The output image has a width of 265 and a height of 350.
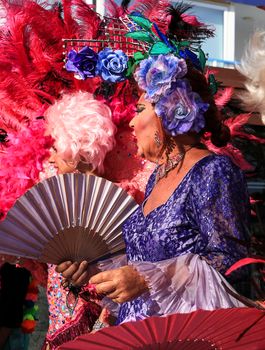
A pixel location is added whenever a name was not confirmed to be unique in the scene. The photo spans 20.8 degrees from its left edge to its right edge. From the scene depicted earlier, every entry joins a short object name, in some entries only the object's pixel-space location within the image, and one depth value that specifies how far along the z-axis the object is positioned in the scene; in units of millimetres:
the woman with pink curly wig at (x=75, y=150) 3033
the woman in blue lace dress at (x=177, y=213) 1999
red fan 1512
